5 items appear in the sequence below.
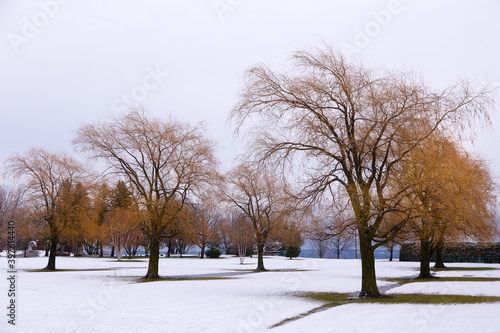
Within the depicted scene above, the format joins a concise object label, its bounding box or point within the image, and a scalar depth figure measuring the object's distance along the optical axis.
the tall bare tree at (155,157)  24.64
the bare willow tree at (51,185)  32.88
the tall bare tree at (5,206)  56.61
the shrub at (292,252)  62.86
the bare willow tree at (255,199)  32.62
